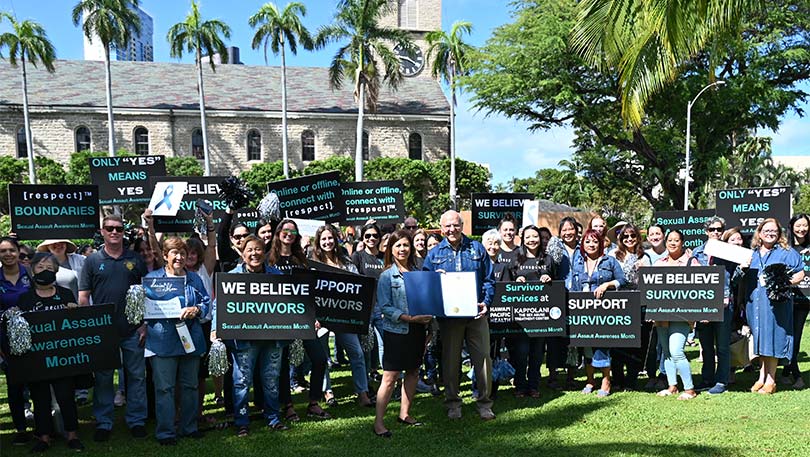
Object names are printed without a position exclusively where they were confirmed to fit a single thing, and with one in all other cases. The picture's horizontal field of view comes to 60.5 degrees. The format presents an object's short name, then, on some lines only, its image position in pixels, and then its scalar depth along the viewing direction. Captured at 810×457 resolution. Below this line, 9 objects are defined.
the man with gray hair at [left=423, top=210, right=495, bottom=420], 6.62
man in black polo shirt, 6.27
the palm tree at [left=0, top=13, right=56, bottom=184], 36.09
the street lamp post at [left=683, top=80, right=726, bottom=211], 29.00
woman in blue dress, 7.43
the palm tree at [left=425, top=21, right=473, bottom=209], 39.47
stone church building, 41.25
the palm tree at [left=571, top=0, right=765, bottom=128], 8.08
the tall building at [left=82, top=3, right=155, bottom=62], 37.75
